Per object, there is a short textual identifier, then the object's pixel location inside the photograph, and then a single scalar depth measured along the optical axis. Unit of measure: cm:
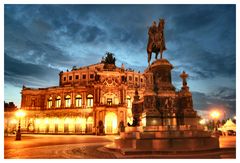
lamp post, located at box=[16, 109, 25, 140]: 2451
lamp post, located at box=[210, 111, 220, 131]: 2208
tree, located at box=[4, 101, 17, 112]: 6188
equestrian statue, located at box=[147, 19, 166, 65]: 1469
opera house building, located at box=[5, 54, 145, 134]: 4991
